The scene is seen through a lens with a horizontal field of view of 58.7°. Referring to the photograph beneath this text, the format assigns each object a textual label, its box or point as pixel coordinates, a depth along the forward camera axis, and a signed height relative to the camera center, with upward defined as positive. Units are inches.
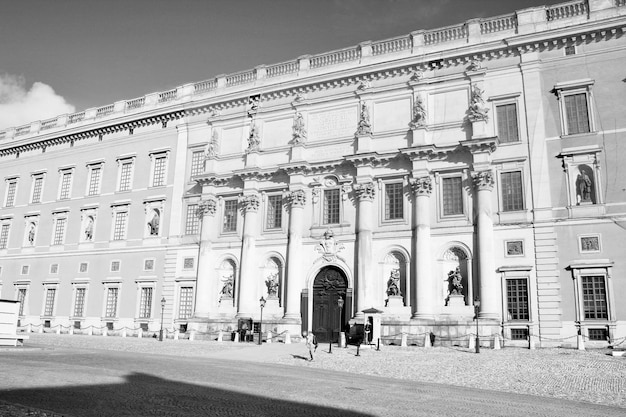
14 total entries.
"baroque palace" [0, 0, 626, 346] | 1218.6 +332.4
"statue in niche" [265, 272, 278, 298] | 1481.3 +103.3
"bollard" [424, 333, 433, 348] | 1192.2 -25.2
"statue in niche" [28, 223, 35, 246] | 1993.1 +297.4
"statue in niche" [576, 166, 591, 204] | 1211.9 +311.6
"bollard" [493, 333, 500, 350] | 1134.2 -23.4
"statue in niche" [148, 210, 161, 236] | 1727.4 +297.8
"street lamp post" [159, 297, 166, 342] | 1379.2 -35.5
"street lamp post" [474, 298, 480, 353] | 1047.6 +38.4
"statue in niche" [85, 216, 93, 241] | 1860.2 +298.9
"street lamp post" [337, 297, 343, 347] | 1294.9 -4.2
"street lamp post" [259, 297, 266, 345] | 1300.2 +43.2
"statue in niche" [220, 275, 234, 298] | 1545.3 +94.6
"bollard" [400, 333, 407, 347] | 1203.4 -24.8
